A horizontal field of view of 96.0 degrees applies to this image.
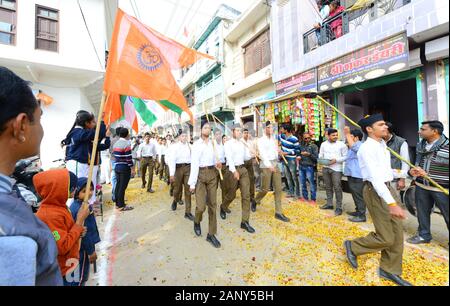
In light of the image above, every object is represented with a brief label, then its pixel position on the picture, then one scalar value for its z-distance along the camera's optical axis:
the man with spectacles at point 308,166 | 5.49
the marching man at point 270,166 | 4.30
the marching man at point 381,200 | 1.85
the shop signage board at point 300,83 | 7.33
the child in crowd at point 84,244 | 2.08
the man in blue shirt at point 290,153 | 5.72
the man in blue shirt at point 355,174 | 4.12
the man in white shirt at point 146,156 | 7.71
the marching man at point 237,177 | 3.95
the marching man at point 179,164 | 5.11
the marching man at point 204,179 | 3.46
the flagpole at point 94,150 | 1.64
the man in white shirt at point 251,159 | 5.13
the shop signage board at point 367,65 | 4.77
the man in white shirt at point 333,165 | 4.66
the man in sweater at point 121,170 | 5.35
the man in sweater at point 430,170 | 1.02
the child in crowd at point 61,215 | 1.49
